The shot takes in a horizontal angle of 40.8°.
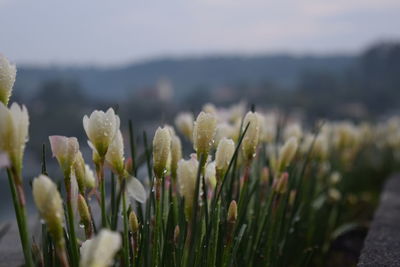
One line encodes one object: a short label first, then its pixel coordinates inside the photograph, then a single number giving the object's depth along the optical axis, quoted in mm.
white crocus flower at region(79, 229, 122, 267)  656
